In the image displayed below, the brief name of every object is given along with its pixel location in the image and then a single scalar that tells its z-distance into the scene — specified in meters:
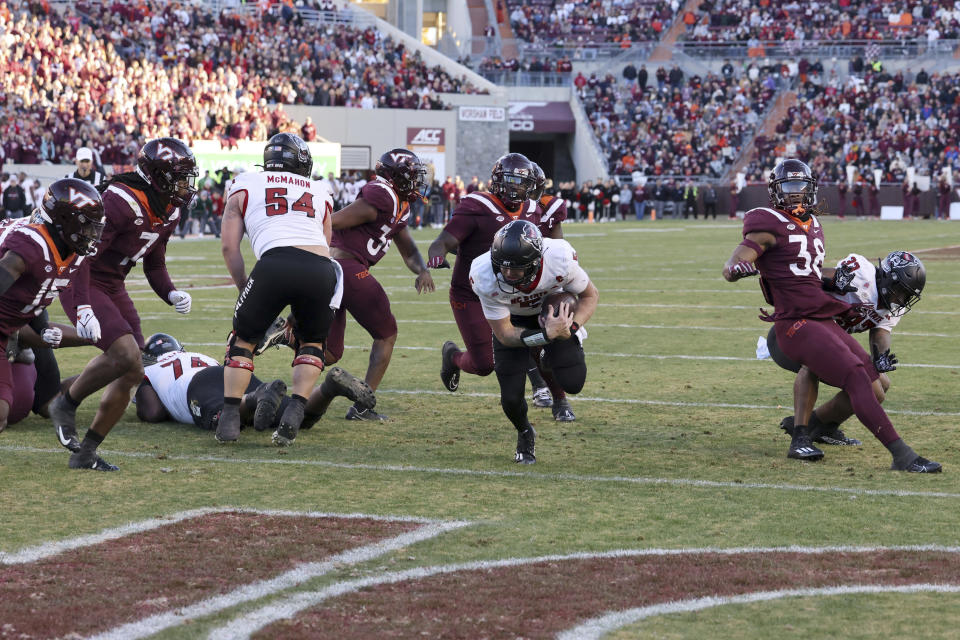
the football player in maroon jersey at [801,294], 13.63
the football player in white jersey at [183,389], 15.63
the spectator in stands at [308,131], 73.56
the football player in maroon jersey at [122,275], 13.28
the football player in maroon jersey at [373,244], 17.05
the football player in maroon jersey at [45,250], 12.65
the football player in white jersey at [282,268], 14.43
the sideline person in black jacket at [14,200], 50.62
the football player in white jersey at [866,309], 14.48
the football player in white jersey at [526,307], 12.86
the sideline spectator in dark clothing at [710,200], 84.25
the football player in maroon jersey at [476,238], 17.05
